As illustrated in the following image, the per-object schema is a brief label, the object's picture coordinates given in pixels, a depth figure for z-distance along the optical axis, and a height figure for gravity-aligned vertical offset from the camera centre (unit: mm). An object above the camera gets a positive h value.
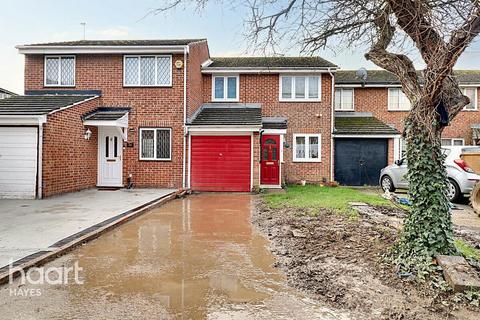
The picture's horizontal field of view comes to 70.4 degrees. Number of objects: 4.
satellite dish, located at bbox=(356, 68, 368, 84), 19188 +5012
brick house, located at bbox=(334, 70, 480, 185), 16953 +2375
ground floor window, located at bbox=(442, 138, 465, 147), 19995 +1302
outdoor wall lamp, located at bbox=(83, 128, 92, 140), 13449 +1041
